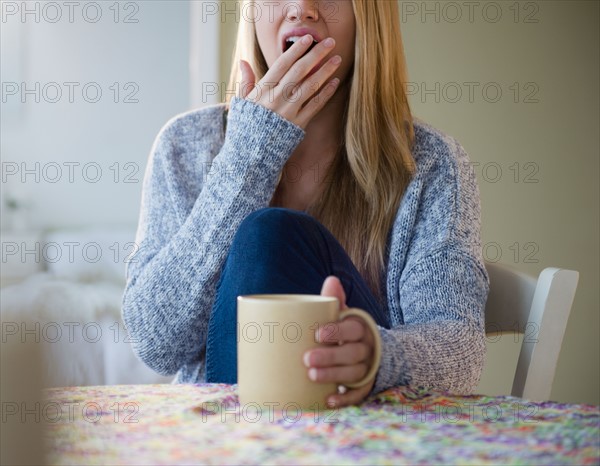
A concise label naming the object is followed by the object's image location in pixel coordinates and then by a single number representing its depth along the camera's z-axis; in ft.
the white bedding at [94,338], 6.49
